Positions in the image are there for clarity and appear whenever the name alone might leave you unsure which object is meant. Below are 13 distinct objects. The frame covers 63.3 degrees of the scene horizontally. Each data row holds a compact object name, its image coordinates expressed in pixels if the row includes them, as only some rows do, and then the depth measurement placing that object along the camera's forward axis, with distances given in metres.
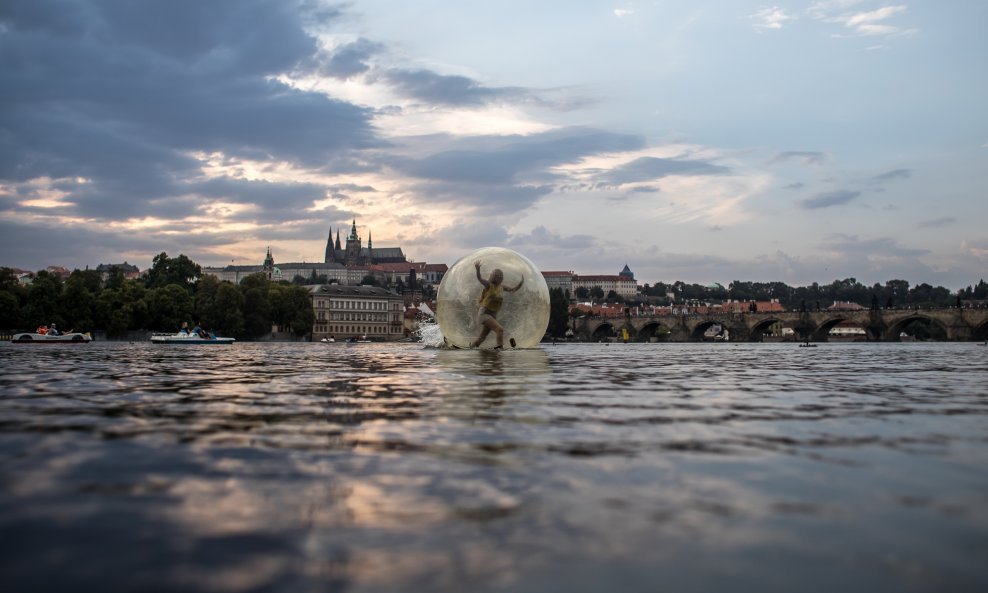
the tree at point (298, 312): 110.31
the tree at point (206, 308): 96.19
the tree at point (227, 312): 96.38
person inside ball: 28.22
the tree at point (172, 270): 116.69
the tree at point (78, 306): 87.19
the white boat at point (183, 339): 57.13
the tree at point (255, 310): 102.62
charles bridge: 92.69
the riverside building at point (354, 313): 166.62
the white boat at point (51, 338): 55.95
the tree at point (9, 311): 82.25
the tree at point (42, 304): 85.06
